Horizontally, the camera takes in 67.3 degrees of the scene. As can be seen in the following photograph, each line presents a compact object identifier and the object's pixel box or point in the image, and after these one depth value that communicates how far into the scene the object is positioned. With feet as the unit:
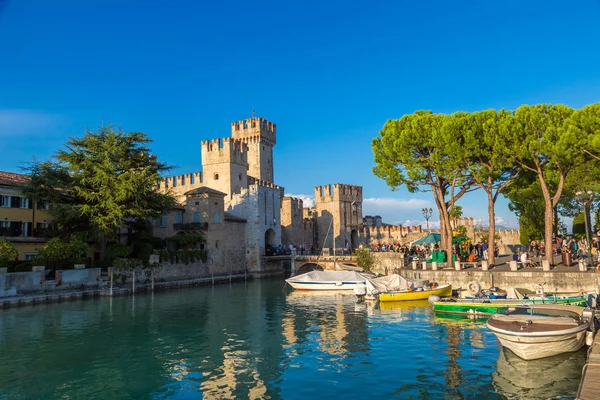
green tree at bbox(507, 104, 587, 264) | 72.84
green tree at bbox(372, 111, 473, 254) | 89.30
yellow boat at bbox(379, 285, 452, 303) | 76.21
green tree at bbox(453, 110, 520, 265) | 83.10
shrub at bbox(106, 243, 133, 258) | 101.50
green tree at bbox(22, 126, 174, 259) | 96.04
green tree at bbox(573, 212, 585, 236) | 141.68
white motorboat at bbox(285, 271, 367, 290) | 101.35
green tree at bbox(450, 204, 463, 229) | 165.64
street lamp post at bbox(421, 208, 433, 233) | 136.26
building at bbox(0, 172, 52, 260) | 94.32
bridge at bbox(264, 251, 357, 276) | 135.85
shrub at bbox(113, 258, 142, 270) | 97.91
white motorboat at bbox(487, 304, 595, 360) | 36.96
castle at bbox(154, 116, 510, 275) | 132.57
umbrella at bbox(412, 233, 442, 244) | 102.96
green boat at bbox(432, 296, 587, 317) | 56.75
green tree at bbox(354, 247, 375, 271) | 125.70
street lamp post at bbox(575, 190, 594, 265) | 107.00
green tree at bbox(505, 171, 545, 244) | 125.18
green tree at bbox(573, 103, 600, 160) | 70.08
